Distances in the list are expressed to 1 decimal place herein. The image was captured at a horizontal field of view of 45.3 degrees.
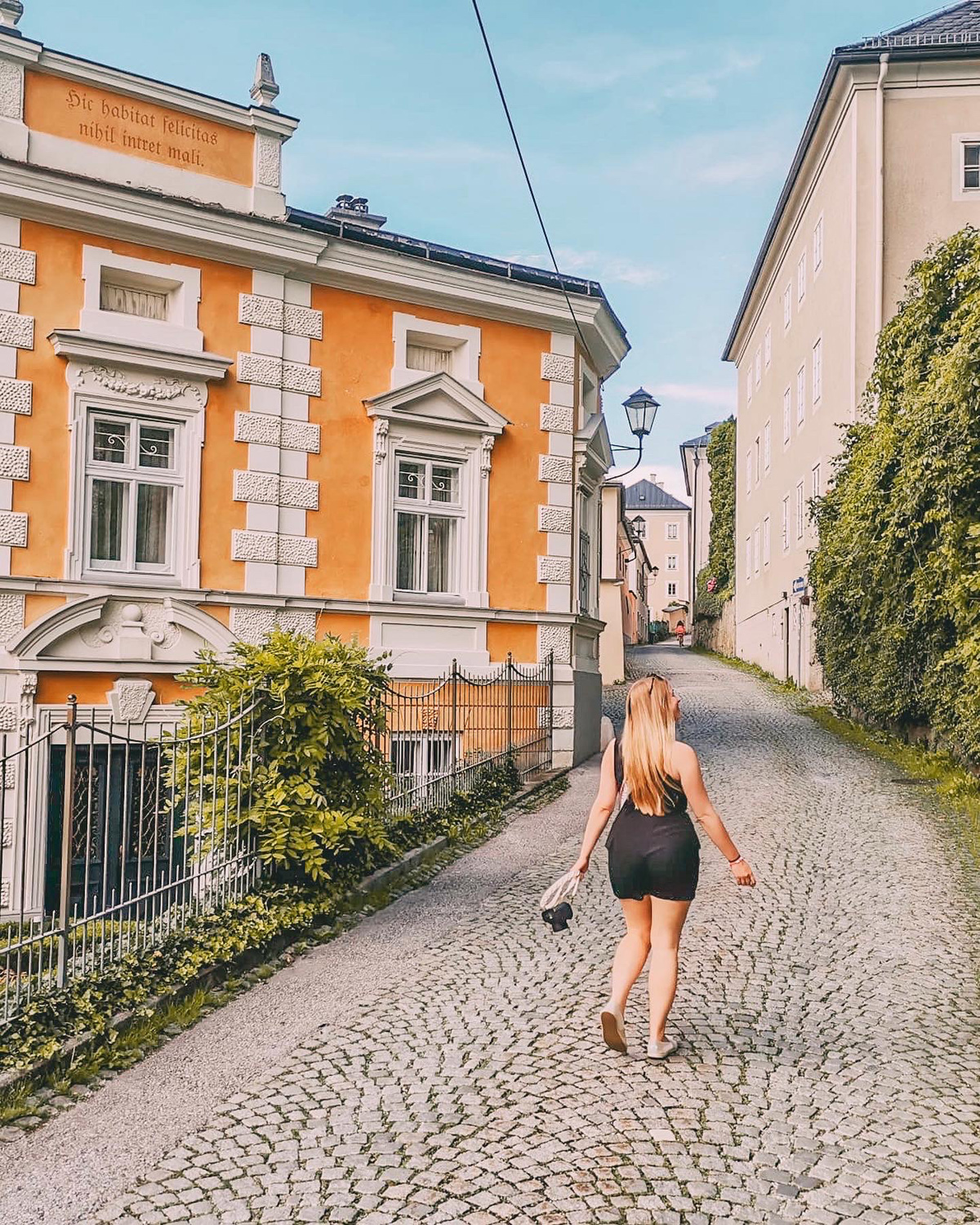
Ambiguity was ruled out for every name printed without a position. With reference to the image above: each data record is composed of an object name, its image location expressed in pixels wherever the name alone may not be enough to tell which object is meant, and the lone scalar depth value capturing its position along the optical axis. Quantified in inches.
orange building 467.5
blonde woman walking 207.3
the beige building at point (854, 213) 934.4
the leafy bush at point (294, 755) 299.4
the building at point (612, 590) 1185.4
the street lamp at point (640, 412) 658.8
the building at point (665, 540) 3794.3
